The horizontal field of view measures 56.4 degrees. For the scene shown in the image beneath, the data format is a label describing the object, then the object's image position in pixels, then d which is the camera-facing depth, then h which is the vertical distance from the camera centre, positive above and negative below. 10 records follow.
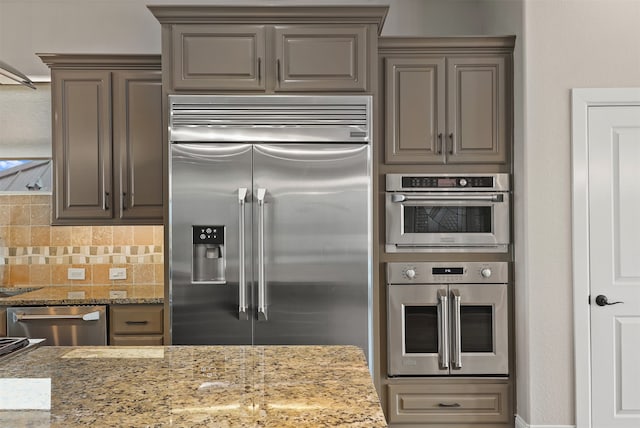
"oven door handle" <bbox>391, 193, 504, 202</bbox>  3.44 +0.11
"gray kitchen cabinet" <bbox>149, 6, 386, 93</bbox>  3.33 +0.93
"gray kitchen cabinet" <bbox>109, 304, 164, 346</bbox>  3.56 -0.63
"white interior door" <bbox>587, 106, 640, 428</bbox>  3.30 -0.15
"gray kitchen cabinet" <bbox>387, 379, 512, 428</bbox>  3.44 -1.06
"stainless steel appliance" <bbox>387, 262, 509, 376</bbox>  3.43 -0.50
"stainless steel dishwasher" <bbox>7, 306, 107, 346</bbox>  3.49 -0.61
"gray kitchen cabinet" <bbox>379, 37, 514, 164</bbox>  3.48 +0.68
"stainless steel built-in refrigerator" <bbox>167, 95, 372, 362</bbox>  3.27 -0.02
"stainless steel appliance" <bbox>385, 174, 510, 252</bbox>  3.45 +0.04
